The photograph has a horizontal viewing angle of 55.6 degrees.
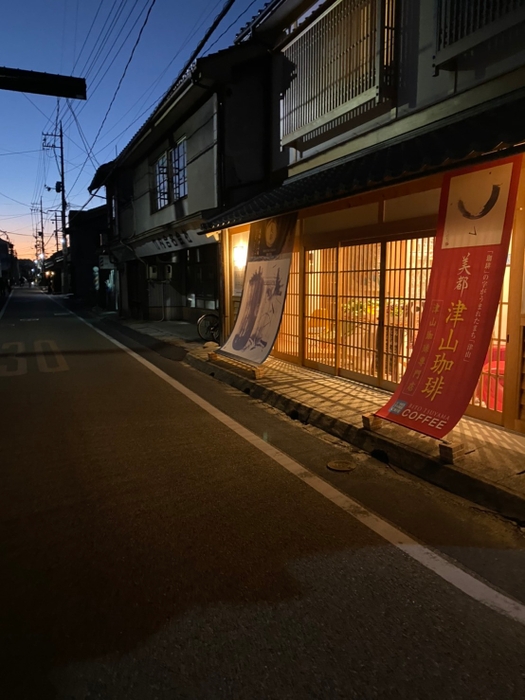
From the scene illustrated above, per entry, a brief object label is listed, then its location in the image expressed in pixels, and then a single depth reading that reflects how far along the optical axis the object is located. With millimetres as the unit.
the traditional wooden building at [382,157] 5984
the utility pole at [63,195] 48297
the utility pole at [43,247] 93812
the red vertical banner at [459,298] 5004
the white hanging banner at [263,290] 9375
